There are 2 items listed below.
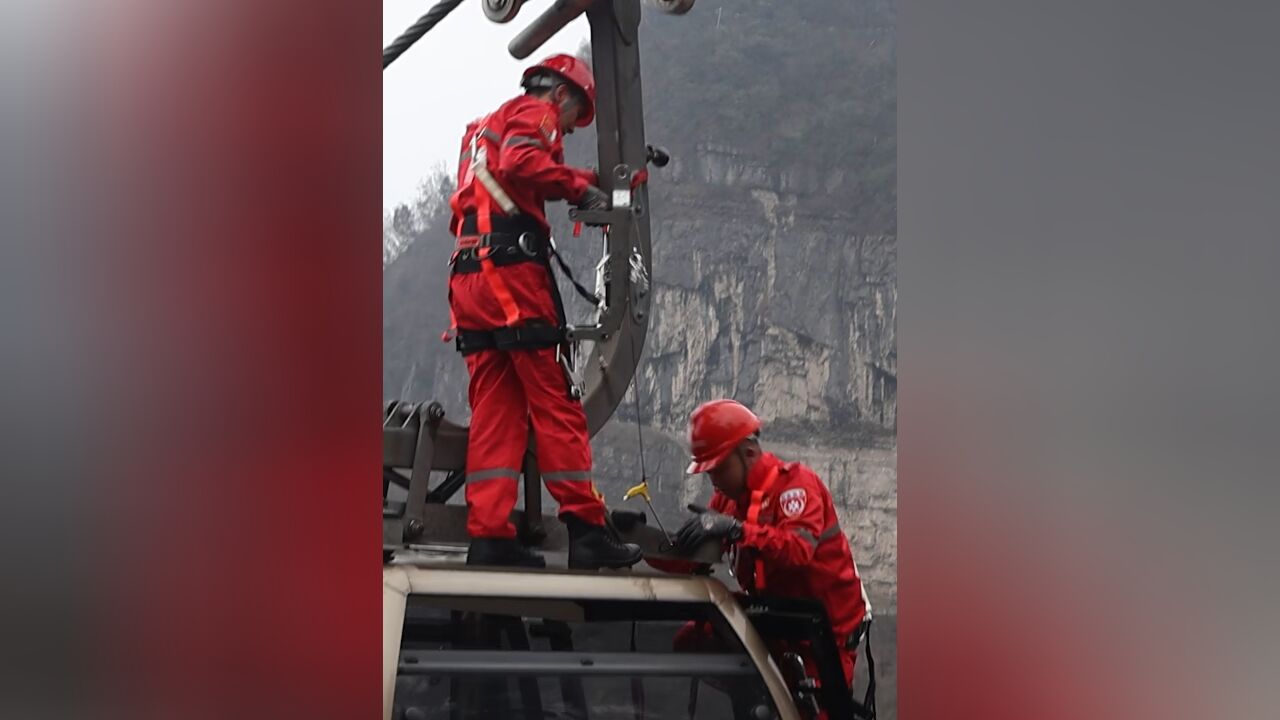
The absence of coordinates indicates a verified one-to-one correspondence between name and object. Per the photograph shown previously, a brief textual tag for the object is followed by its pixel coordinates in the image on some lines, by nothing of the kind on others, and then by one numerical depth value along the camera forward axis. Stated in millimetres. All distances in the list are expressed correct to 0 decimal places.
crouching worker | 6430
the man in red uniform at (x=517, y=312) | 6539
